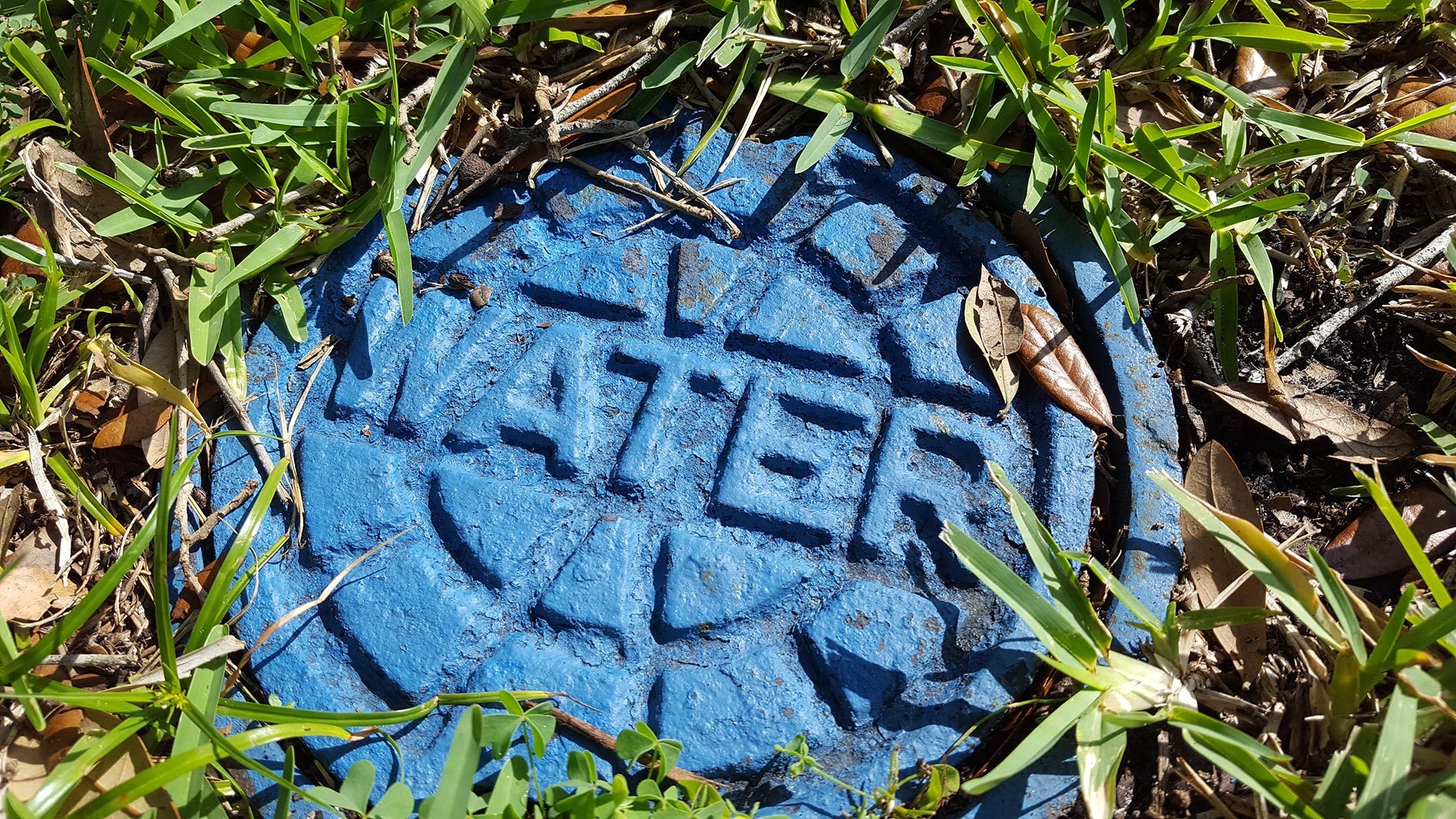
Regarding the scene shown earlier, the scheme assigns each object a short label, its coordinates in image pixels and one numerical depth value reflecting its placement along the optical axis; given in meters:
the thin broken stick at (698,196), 0.38
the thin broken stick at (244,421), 0.37
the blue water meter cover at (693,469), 0.35
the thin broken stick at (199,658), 0.36
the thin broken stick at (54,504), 0.38
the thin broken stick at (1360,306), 0.39
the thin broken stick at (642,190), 0.38
